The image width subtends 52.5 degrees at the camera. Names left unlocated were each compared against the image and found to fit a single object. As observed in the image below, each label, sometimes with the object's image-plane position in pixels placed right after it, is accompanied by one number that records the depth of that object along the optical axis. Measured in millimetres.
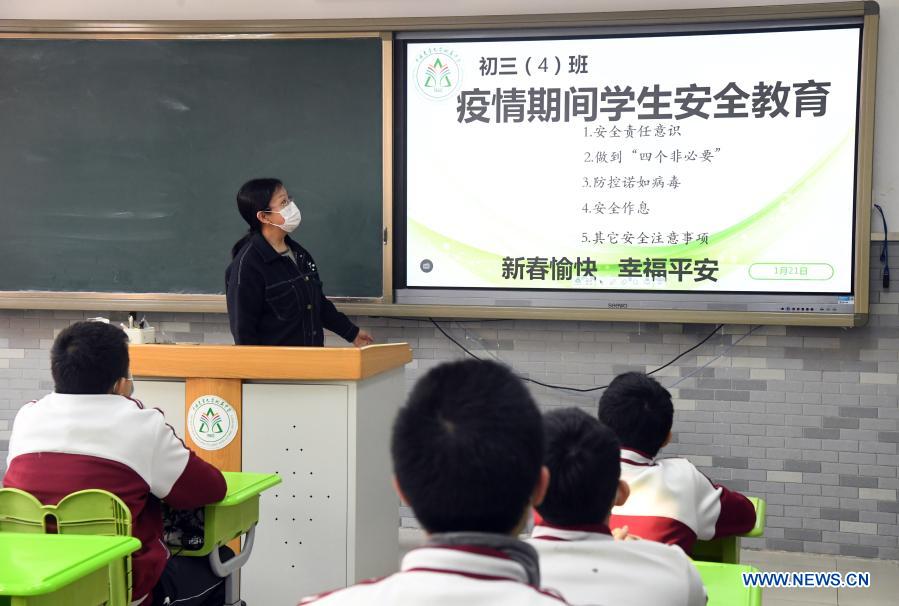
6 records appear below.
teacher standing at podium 3465
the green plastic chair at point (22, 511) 2031
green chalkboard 4473
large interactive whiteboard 3998
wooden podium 2984
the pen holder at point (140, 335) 4160
